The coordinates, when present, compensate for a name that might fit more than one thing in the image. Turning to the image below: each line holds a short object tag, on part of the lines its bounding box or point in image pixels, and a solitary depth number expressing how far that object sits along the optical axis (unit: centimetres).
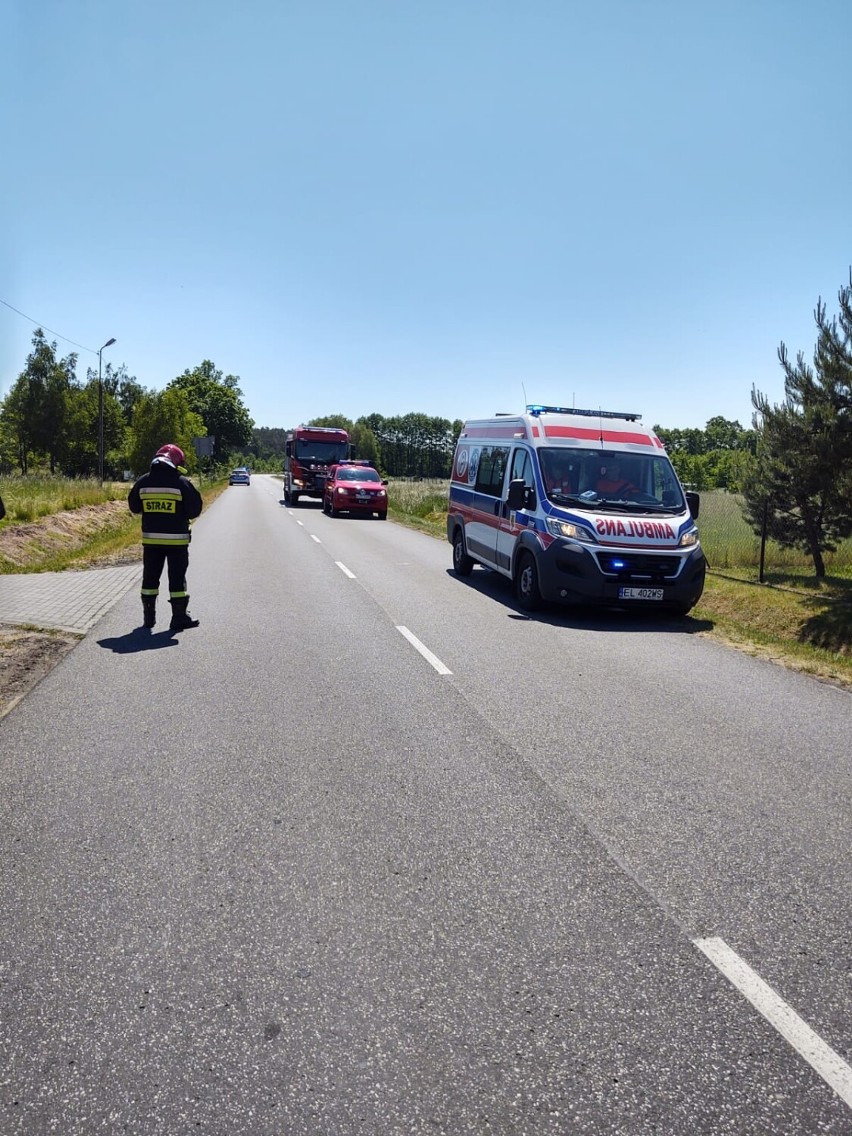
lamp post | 3648
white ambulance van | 991
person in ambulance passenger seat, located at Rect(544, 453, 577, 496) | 1084
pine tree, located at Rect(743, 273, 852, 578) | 1402
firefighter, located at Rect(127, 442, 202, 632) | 884
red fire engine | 3519
